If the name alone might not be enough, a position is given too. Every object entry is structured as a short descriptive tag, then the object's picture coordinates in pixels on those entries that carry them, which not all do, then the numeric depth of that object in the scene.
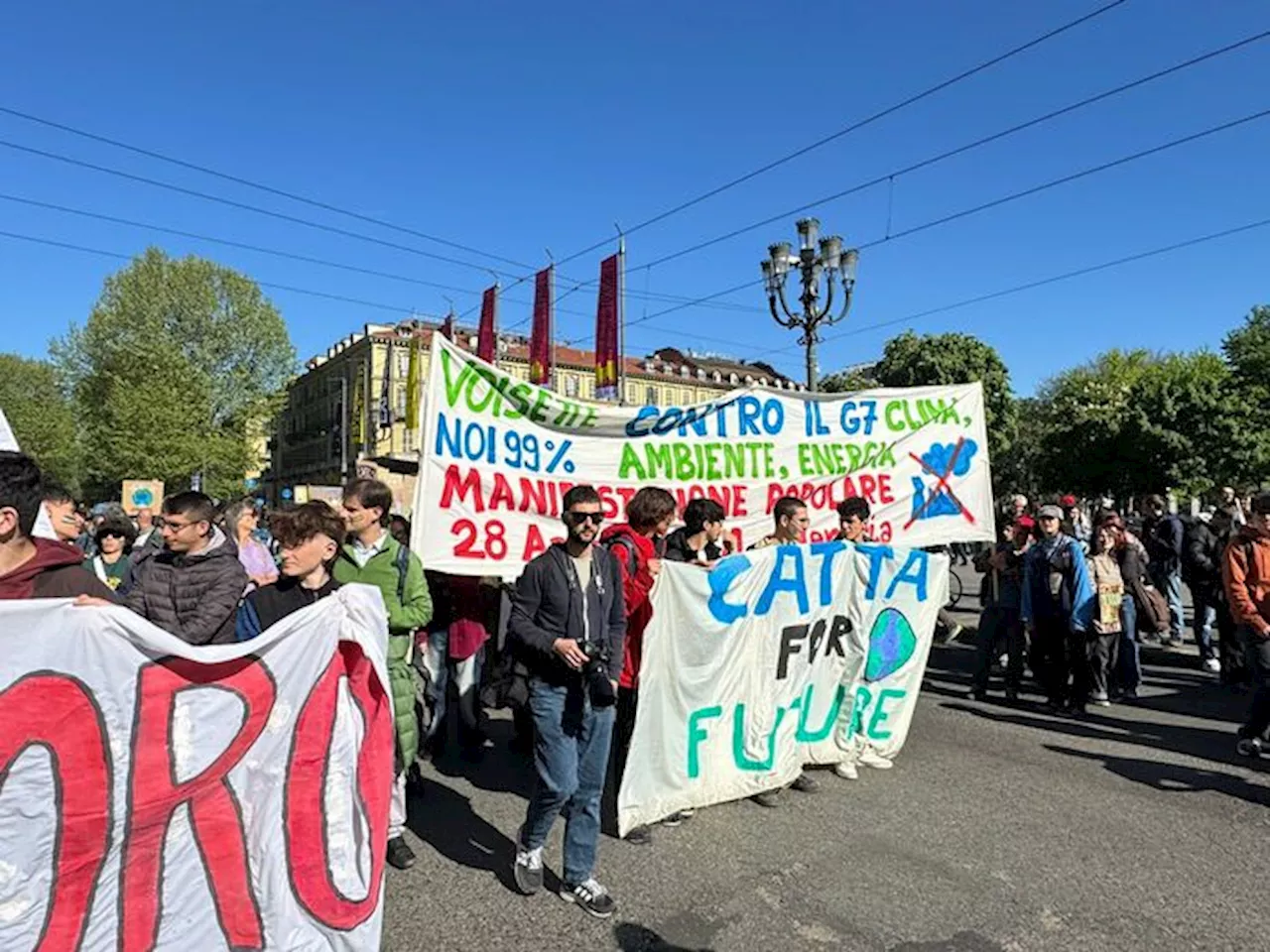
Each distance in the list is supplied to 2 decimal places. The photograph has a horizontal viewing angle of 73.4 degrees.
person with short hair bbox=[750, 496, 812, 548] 5.30
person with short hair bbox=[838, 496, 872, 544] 5.81
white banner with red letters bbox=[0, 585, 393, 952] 2.29
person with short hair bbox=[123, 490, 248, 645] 3.53
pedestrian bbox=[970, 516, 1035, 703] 7.32
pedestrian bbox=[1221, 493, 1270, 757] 5.39
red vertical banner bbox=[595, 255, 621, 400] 19.48
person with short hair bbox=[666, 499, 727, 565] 4.82
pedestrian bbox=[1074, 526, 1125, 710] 6.84
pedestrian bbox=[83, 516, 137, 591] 6.62
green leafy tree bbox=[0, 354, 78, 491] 52.12
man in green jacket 3.94
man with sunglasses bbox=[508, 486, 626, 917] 3.51
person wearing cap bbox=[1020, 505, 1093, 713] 6.84
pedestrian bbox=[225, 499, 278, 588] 6.71
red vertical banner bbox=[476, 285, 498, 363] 24.61
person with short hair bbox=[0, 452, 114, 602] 2.46
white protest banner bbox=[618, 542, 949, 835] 4.32
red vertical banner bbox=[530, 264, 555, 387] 22.05
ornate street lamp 13.28
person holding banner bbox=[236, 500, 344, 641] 3.35
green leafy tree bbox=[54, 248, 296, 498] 37.66
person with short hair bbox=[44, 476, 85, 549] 4.99
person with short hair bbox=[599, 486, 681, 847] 4.32
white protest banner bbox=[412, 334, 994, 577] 5.16
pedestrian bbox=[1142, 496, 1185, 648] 9.56
